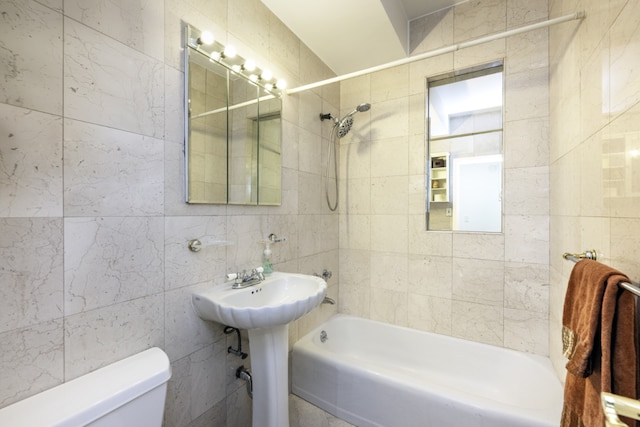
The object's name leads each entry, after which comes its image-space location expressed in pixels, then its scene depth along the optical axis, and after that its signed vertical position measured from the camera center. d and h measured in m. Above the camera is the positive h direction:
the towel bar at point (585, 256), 0.97 -0.16
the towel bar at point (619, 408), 0.46 -0.34
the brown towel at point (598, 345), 0.61 -0.33
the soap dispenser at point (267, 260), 1.54 -0.27
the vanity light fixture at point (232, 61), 1.21 +0.78
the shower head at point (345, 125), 2.12 +0.71
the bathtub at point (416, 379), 1.32 -1.00
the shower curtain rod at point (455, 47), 1.12 +0.81
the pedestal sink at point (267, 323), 1.09 -0.45
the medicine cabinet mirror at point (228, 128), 1.20 +0.44
